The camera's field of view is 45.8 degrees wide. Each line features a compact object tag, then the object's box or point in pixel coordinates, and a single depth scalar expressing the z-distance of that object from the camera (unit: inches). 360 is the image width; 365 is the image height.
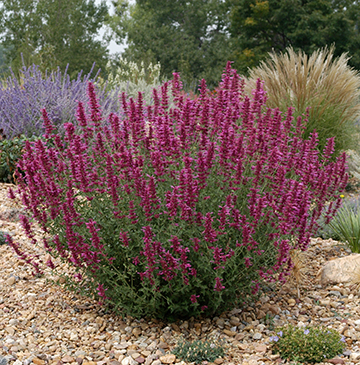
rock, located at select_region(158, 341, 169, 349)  134.3
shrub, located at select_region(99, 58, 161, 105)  500.4
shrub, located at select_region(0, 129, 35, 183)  295.4
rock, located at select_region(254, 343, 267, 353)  130.6
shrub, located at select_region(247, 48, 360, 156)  327.9
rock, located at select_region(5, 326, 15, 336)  142.0
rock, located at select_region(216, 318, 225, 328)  148.2
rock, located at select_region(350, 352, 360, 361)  122.6
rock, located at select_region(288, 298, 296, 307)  163.3
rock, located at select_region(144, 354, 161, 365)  126.5
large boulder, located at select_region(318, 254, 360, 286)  175.5
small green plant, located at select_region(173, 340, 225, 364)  126.4
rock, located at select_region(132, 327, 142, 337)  142.8
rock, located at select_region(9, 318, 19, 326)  148.0
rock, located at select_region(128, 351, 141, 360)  128.6
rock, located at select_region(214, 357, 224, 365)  125.7
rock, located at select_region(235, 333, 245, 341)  140.0
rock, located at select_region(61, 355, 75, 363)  128.3
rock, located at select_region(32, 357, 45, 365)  126.0
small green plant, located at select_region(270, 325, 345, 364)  123.3
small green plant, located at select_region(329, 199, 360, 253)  206.2
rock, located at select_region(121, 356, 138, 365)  126.3
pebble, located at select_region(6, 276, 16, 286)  176.4
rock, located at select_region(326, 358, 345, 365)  119.9
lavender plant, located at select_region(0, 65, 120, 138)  320.2
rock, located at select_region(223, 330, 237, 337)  142.9
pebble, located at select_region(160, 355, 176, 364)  125.4
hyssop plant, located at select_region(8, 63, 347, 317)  124.0
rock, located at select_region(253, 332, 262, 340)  140.1
